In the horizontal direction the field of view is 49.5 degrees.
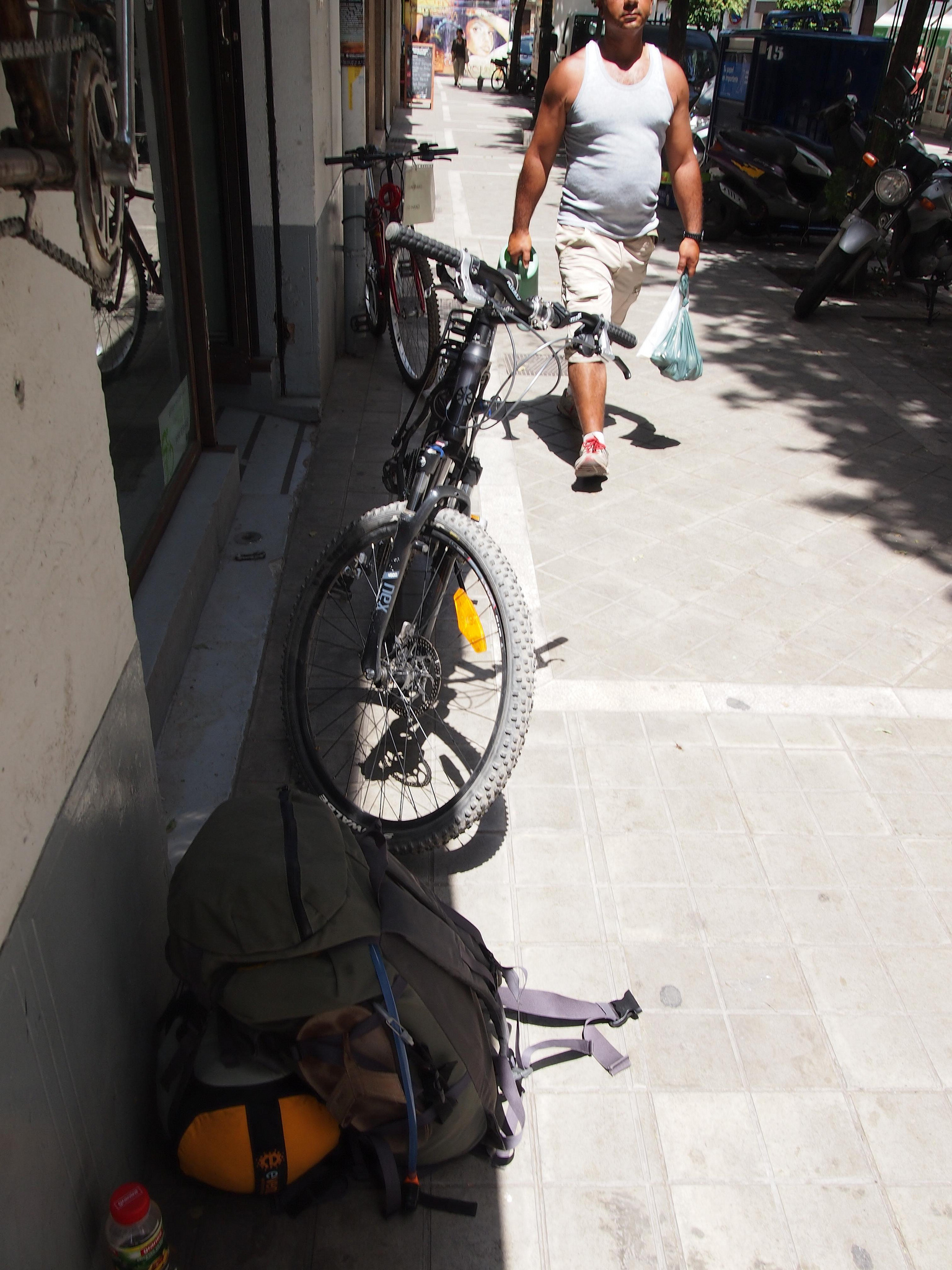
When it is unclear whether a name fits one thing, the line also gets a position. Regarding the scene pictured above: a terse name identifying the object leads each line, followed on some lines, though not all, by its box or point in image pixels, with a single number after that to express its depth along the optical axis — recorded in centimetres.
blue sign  1360
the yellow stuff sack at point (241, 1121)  197
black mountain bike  285
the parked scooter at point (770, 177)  1085
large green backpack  197
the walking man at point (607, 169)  499
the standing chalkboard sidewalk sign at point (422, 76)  2606
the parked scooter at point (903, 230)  821
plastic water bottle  174
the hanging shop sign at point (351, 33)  679
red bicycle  638
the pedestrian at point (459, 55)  3775
